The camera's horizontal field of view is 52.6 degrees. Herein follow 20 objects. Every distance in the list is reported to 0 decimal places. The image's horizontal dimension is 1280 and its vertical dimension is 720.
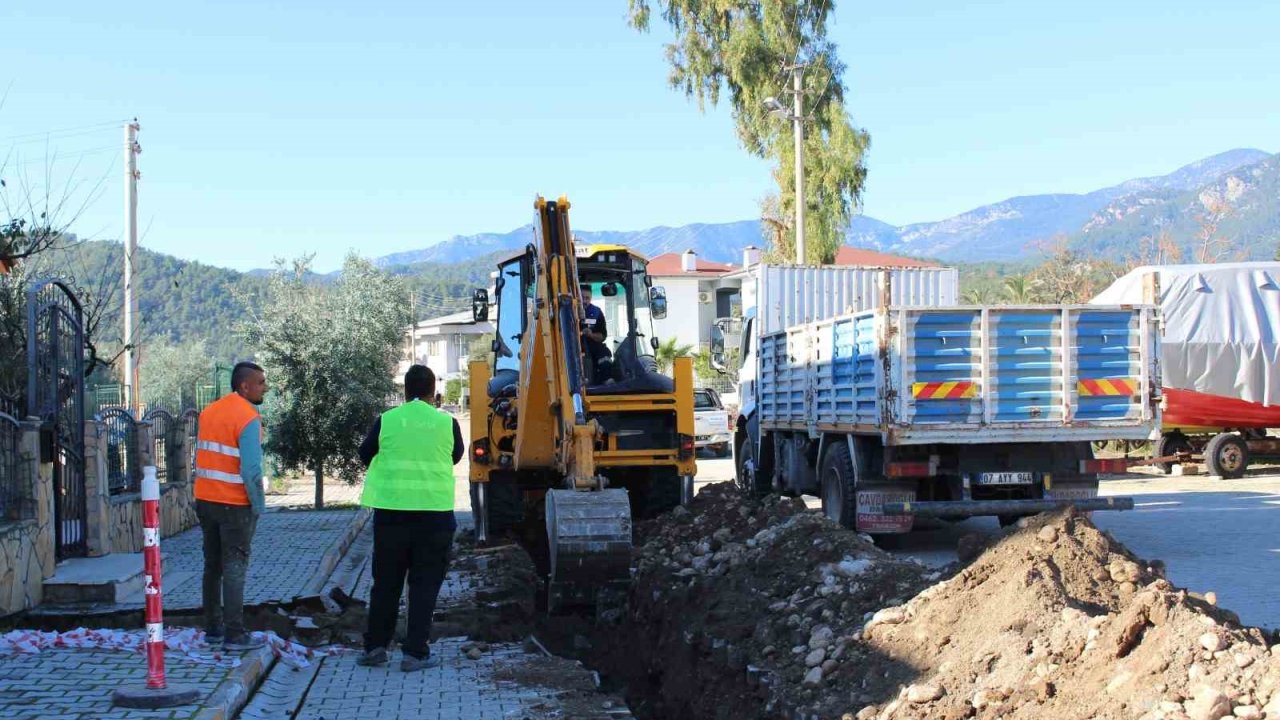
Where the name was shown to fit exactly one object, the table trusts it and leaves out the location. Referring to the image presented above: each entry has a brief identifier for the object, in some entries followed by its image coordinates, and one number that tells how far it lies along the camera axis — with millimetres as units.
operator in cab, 11781
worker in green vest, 7996
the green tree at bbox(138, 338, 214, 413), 41594
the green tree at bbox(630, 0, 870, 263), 40156
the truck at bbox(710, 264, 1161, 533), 12414
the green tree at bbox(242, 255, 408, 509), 20906
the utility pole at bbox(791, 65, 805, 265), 30891
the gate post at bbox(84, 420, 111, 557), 11273
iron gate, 10672
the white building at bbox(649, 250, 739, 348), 76000
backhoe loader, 8852
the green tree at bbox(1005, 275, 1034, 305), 65125
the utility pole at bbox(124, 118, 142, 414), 22797
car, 33378
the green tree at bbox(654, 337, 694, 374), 46609
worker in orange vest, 7996
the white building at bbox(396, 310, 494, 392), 92438
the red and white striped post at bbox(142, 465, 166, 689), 6555
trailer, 22734
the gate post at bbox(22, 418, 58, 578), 9867
